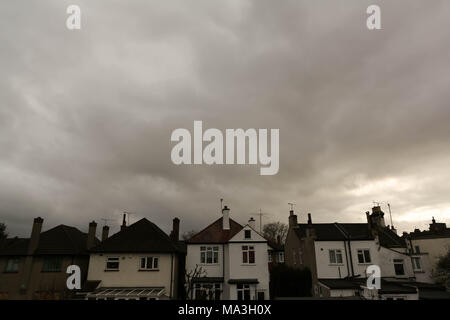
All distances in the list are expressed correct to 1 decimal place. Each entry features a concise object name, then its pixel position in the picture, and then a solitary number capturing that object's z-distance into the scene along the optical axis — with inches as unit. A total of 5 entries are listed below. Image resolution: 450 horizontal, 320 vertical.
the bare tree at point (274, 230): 3248.0
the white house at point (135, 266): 1154.0
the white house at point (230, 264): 1240.2
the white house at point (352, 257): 1300.4
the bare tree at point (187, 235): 3281.5
